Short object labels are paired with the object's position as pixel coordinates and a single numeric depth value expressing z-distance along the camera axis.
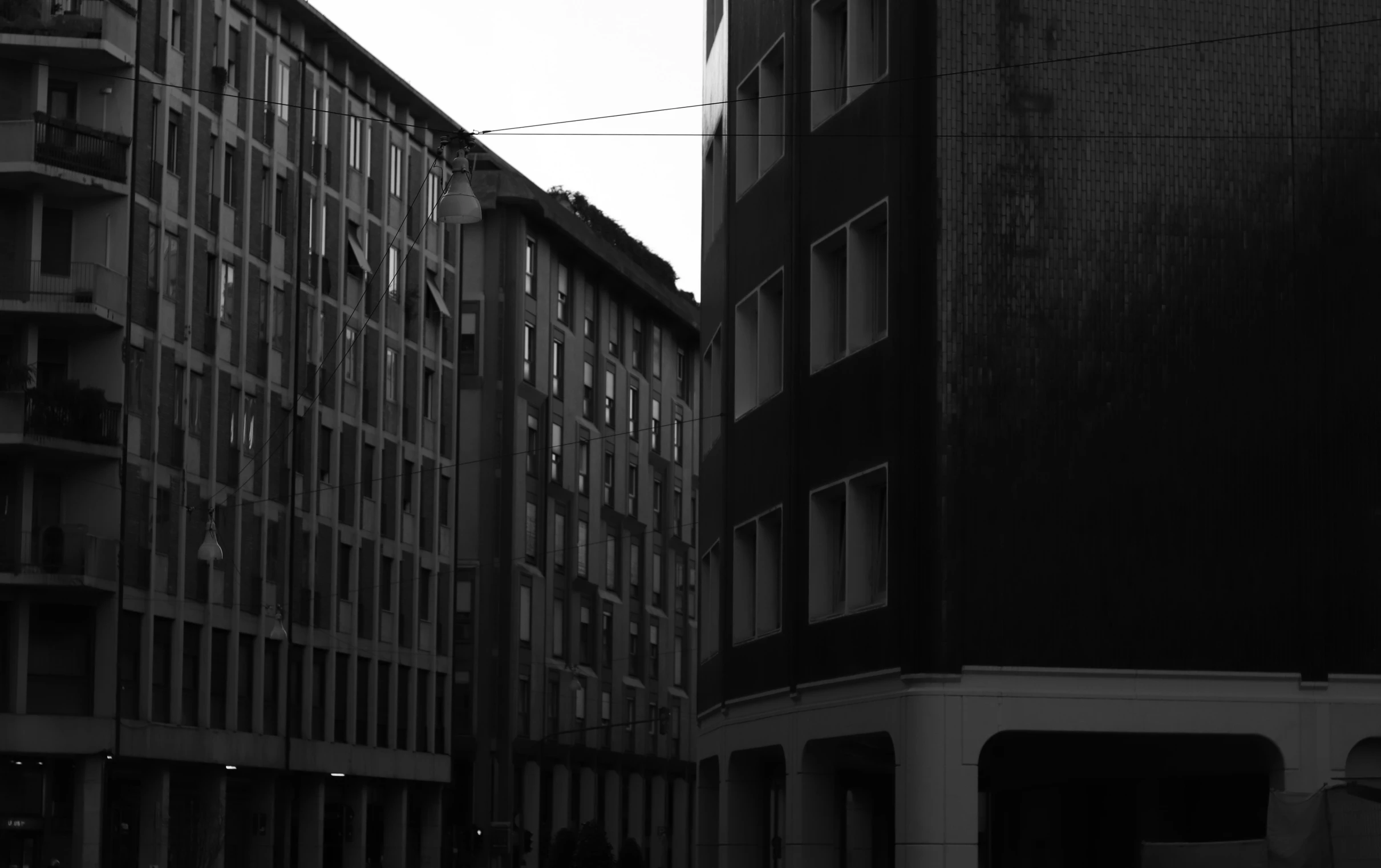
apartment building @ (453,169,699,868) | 81.12
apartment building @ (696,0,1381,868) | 23.50
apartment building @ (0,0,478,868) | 52.38
